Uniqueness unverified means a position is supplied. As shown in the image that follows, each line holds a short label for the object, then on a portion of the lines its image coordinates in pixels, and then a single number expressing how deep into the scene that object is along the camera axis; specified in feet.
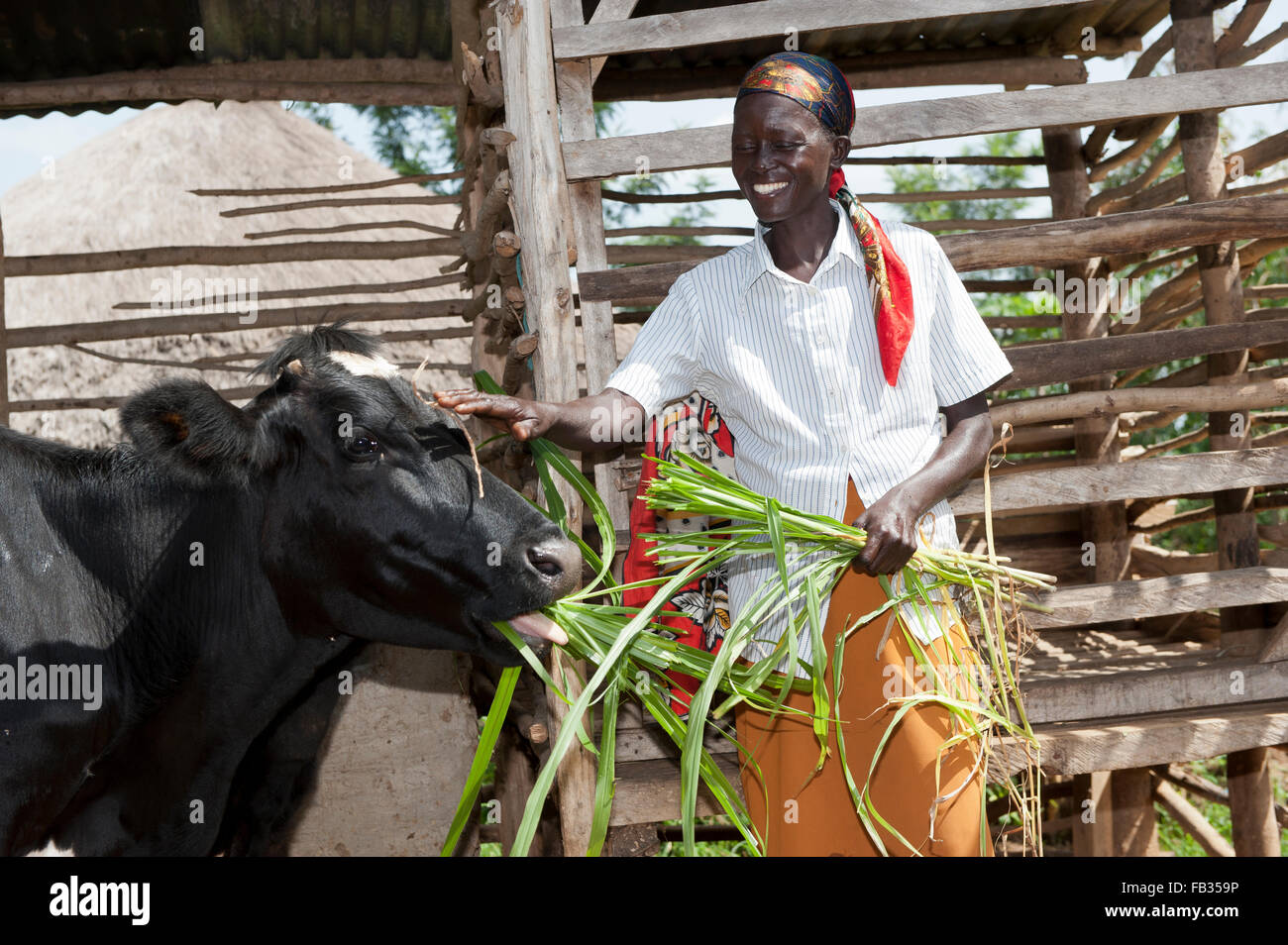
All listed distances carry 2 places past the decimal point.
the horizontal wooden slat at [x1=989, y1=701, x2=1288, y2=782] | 11.73
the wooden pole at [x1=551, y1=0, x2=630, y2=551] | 11.21
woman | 7.59
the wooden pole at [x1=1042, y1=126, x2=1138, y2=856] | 18.03
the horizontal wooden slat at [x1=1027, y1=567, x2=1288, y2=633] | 12.11
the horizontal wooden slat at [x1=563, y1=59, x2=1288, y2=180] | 11.02
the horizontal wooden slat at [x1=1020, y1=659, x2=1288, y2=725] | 12.30
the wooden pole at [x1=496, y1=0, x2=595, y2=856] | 10.46
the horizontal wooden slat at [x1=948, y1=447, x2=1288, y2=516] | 11.98
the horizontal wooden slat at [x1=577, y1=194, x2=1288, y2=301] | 11.93
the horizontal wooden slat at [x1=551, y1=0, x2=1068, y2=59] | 11.13
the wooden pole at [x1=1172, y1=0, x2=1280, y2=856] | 14.33
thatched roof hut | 32.96
